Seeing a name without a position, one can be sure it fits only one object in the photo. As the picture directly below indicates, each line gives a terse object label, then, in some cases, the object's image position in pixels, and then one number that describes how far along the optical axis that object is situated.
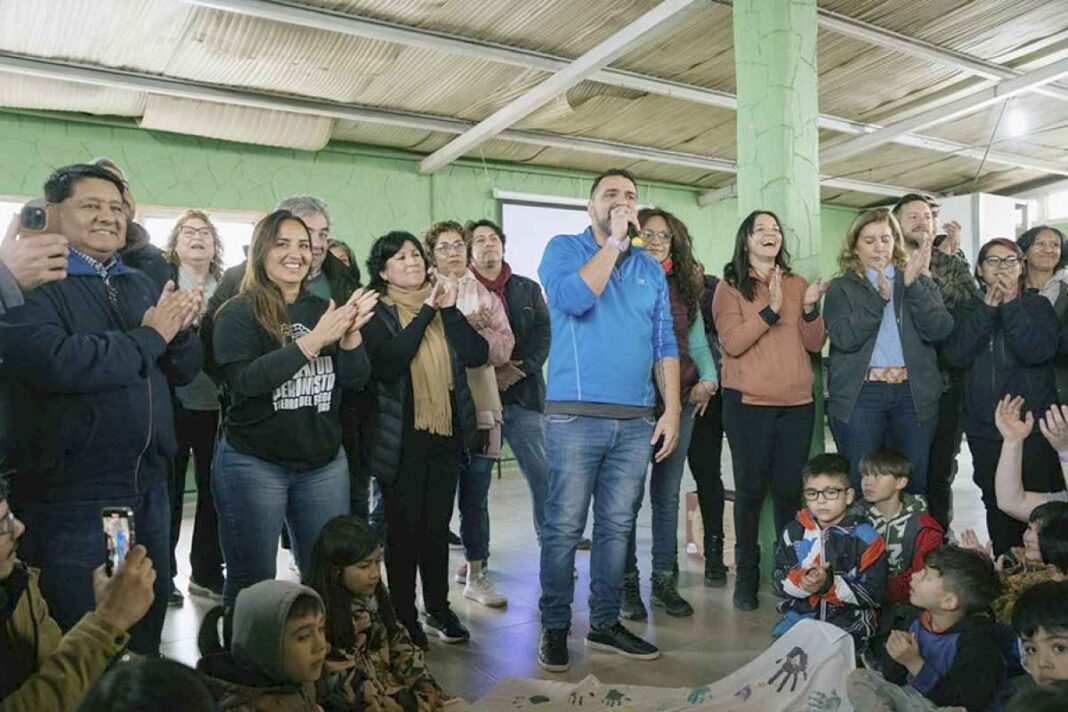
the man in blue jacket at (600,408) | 2.48
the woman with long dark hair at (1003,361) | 2.87
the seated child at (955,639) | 1.93
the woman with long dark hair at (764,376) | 2.99
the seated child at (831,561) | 2.41
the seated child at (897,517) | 2.48
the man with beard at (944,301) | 3.22
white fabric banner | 2.08
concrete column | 3.28
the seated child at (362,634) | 1.92
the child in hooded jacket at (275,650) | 1.63
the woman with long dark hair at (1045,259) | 3.15
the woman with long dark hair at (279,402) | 2.09
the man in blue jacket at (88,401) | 1.64
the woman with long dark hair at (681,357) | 3.15
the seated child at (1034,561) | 2.18
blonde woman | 2.94
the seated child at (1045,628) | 1.64
